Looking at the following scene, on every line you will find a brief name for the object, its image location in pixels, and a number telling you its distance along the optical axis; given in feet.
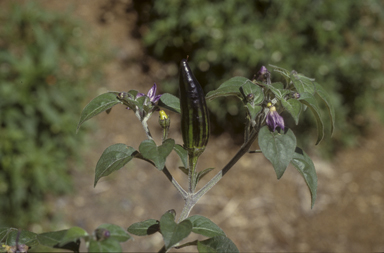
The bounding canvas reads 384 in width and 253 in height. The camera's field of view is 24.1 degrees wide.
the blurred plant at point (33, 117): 4.20
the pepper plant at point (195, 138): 1.89
